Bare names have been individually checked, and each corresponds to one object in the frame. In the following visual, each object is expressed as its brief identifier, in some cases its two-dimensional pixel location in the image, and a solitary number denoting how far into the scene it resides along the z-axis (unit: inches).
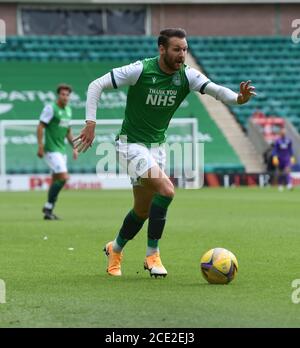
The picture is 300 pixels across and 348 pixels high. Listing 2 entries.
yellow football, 358.0
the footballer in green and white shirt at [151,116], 374.9
